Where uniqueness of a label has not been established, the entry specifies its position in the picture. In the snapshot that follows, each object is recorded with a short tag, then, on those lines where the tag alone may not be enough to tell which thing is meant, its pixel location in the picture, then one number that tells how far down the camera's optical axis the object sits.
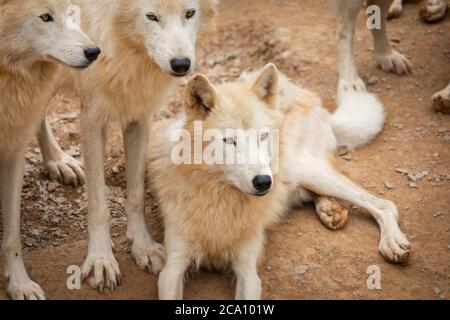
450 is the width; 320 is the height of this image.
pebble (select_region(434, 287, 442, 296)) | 4.83
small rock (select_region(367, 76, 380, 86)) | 7.08
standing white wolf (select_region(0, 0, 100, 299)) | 4.04
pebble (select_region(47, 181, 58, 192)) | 5.81
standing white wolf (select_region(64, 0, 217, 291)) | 4.45
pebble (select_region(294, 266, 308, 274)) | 4.96
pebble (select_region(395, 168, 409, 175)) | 5.96
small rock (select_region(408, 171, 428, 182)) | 5.88
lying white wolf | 4.52
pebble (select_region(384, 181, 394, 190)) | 5.85
